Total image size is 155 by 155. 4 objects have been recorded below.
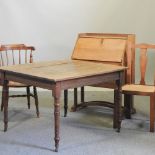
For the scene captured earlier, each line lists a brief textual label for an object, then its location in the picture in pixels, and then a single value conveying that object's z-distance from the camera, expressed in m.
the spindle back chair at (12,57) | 5.00
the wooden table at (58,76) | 2.72
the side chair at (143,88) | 3.35
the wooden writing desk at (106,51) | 3.70
